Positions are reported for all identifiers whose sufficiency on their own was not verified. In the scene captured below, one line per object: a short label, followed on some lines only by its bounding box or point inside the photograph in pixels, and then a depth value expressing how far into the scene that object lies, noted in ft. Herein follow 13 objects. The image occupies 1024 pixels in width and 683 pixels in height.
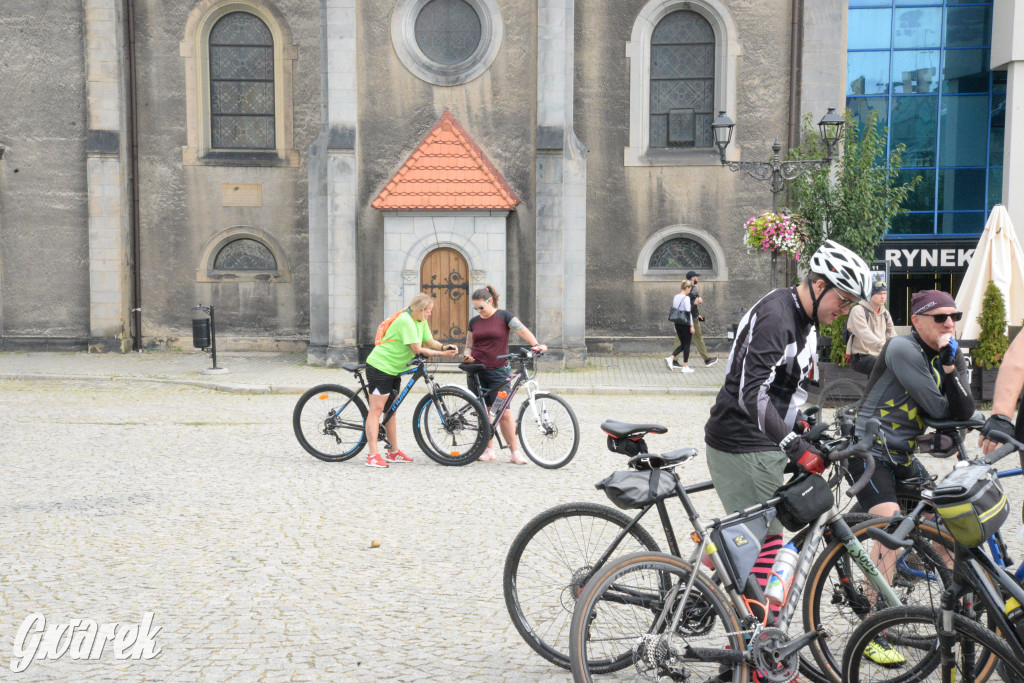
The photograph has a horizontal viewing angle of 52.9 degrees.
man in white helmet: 13.84
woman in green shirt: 32.19
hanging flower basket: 50.85
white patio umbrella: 45.55
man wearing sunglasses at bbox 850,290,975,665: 16.97
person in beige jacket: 36.88
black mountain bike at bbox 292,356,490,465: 32.22
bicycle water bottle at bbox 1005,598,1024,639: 11.73
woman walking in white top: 58.85
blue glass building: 82.48
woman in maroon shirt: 33.40
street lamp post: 52.60
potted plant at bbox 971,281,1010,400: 44.83
